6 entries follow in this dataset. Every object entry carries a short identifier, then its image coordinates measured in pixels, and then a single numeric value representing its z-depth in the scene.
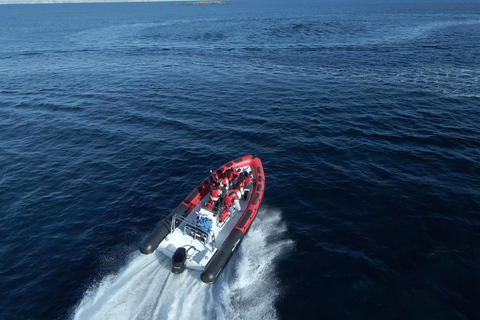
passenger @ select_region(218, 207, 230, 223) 15.63
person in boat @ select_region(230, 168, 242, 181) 17.80
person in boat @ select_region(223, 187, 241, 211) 15.91
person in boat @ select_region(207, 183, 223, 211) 16.14
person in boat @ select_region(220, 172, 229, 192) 16.91
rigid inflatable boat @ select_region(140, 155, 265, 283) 13.16
